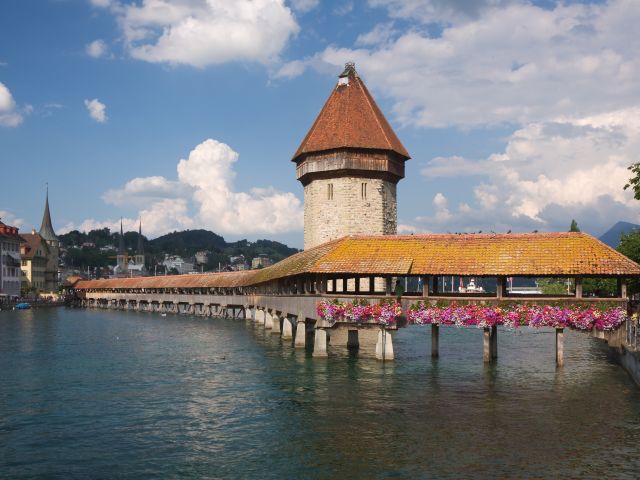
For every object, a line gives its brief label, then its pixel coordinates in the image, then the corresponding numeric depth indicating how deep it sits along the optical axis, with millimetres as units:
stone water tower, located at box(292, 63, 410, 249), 52281
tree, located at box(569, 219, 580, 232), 72431
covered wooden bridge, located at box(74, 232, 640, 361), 24516
